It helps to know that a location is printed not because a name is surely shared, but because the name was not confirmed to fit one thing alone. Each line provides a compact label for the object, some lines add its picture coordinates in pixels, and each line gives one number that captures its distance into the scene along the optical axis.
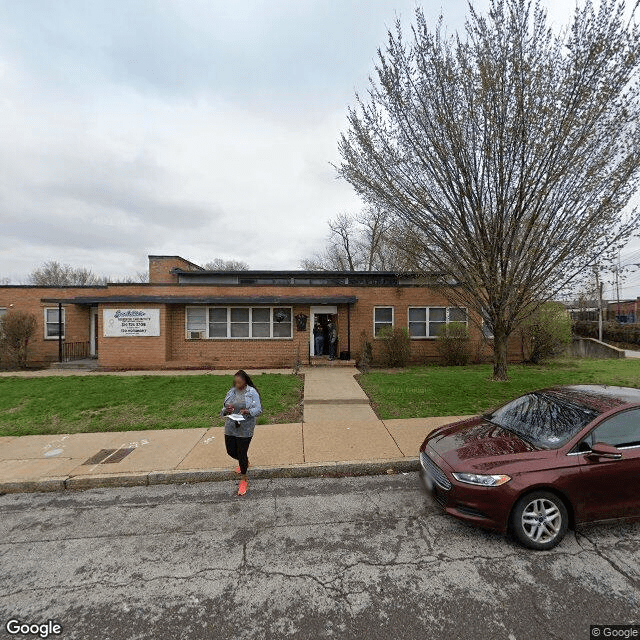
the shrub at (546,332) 14.56
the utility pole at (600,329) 27.50
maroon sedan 3.12
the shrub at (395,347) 13.87
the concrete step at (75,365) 14.30
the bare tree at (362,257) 34.03
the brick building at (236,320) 14.04
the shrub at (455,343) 14.23
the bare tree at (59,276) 46.88
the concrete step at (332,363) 13.78
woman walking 4.36
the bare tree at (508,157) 7.83
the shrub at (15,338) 14.00
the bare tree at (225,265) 54.12
